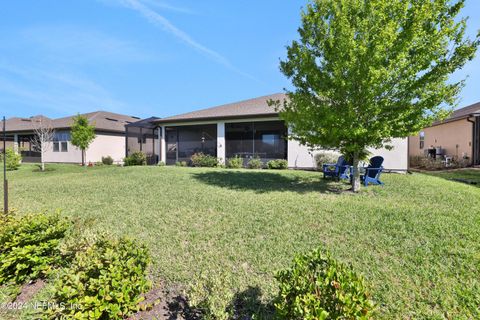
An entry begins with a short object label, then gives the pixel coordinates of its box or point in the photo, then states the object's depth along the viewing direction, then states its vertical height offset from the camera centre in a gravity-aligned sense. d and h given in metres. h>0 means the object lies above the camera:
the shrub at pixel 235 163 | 14.56 -0.45
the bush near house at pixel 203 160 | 15.28 -0.28
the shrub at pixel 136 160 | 17.44 -0.31
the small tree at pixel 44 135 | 18.06 +1.69
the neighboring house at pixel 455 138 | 15.85 +1.38
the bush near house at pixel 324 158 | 12.74 -0.13
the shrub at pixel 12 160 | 17.44 -0.30
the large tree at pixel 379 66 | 6.14 +2.42
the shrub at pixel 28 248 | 3.37 -1.35
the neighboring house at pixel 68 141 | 22.05 +1.51
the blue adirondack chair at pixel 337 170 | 9.30 -0.58
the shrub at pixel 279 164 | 13.97 -0.49
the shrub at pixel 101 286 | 2.40 -1.39
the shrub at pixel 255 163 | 14.43 -0.48
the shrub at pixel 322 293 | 1.91 -1.19
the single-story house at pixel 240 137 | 13.94 +1.29
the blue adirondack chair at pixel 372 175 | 8.20 -0.68
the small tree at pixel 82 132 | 17.61 +1.76
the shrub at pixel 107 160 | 20.91 -0.41
